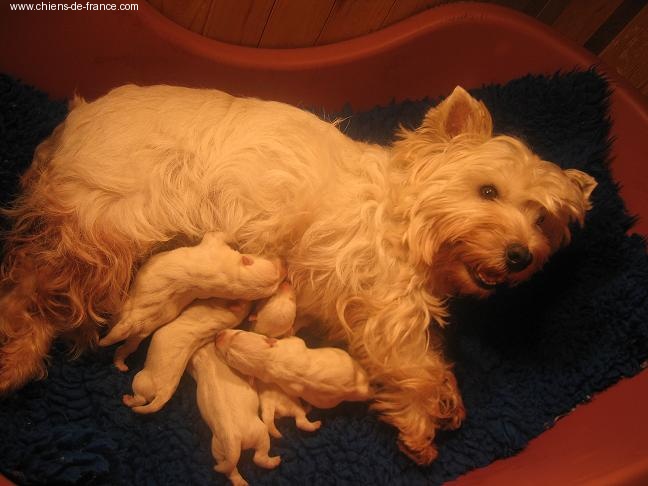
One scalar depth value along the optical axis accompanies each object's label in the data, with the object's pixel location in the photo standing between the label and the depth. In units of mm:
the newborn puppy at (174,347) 581
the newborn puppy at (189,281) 567
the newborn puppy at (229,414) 559
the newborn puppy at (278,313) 593
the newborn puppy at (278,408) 605
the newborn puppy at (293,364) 570
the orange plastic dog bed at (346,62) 747
